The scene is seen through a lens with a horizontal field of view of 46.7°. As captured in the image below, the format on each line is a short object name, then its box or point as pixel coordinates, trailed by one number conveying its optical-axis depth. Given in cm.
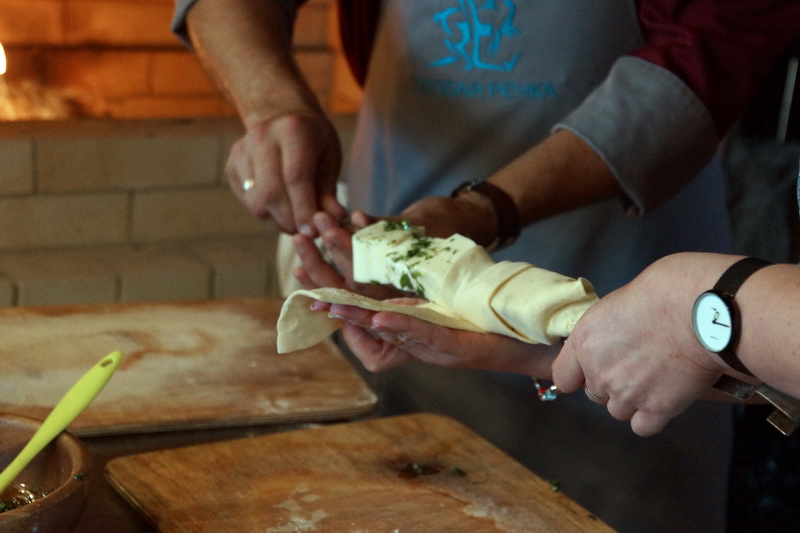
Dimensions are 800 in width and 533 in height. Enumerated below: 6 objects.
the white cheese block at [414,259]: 125
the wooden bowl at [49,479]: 77
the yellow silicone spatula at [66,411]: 88
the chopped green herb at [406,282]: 132
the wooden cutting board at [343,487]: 100
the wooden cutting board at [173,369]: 122
